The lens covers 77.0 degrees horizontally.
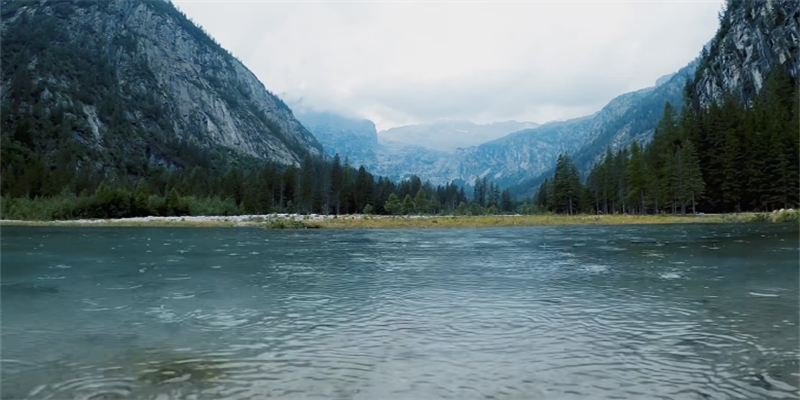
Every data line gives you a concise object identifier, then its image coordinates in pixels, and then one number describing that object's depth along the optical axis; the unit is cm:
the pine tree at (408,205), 14852
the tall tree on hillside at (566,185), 13025
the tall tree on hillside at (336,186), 14500
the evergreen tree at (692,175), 8775
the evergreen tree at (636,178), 10344
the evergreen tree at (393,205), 14225
